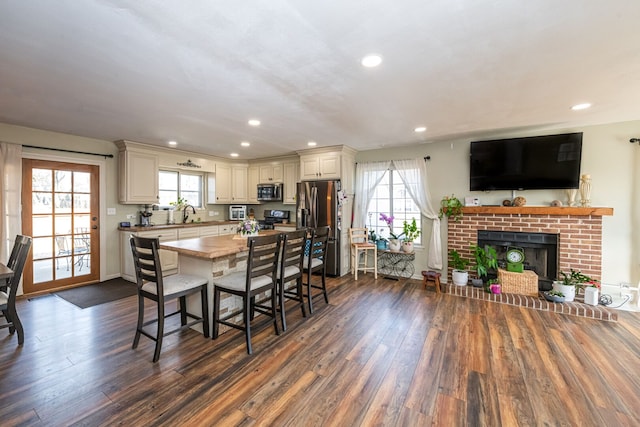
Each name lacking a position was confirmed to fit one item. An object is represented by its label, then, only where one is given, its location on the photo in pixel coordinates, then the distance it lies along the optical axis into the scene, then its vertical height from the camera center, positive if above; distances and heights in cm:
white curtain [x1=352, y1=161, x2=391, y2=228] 505 +49
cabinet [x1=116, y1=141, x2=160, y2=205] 448 +61
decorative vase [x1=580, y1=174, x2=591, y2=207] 354 +32
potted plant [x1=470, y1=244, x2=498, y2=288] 391 -72
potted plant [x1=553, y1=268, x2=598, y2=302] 340 -92
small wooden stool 401 -102
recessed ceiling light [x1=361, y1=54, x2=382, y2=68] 188 +110
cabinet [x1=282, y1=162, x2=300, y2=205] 566 +65
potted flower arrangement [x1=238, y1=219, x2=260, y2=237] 324 -22
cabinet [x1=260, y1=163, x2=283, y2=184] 588 +85
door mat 355 -122
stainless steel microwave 580 +41
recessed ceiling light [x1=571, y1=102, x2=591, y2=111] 279 +115
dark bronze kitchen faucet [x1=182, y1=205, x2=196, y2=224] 560 -11
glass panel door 386 -22
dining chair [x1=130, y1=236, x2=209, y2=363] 218 -69
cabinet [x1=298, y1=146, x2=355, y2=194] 480 +88
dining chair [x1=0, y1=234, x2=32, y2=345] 243 -81
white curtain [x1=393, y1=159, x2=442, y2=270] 448 +32
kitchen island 253 -53
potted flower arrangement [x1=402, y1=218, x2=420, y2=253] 468 -36
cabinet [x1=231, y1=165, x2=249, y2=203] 621 +64
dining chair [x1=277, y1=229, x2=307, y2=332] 272 -56
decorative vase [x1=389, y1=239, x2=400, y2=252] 469 -59
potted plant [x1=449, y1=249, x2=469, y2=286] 403 -89
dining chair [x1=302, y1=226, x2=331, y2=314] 316 -53
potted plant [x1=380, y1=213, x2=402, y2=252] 470 -45
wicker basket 366 -97
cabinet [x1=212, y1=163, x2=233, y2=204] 593 +57
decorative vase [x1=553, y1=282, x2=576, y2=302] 340 -100
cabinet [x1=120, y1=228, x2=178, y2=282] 450 -80
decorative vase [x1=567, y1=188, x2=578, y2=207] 365 +24
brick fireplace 350 -18
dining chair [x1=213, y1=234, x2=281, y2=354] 235 -68
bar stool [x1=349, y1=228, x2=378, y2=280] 466 -64
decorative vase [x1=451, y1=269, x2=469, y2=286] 402 -99
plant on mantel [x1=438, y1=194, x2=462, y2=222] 429 +7
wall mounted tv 361 +73
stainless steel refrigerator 475 +0
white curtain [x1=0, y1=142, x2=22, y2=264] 349 +19
